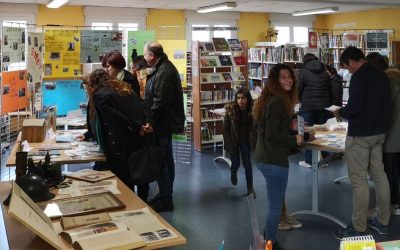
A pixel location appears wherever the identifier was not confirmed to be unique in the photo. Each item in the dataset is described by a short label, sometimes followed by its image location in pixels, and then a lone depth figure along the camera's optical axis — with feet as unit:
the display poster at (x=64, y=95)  20.63
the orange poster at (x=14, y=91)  16.78
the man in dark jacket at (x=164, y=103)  14.60
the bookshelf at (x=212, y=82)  25.86
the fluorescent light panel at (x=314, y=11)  35.24
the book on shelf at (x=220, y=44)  26.36
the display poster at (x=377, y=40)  33.27
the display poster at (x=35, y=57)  17.87
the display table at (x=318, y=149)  13.26
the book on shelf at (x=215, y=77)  26.02
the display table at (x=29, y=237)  6.38
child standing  17.88
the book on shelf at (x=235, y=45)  27.04
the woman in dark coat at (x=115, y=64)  13.78
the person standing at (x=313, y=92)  21.56
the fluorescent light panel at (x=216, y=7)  30.76
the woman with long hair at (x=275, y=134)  10.74
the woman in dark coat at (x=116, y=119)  11.72
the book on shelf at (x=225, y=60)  26.50
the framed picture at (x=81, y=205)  7.65
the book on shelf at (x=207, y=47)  25.82
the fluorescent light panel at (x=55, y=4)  28.27
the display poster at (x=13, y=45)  16.67
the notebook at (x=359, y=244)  5.20
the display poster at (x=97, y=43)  21.59
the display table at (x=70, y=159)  11.60
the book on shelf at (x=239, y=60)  27.50
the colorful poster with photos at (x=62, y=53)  20.68
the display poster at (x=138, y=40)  24.39
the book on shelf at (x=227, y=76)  26.53
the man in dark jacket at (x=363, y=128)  11.97
